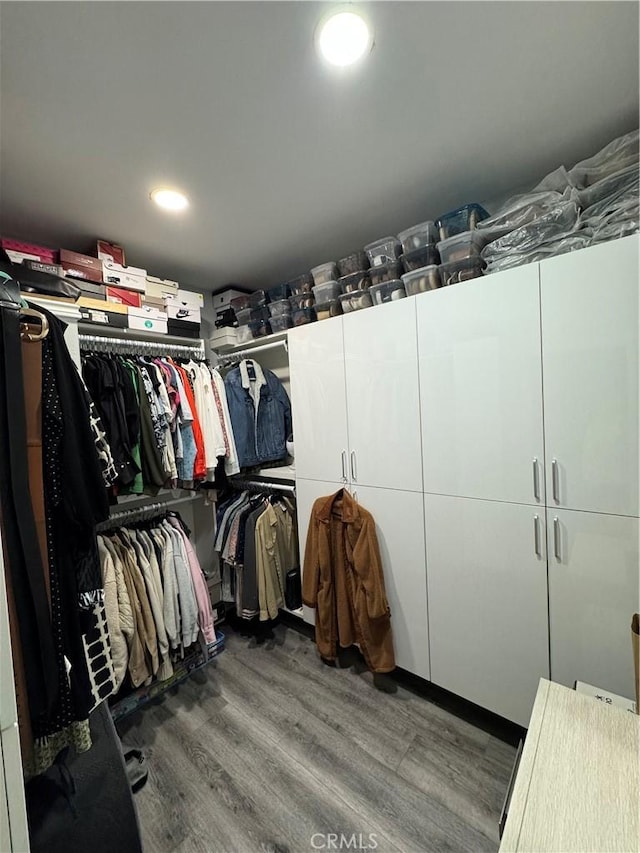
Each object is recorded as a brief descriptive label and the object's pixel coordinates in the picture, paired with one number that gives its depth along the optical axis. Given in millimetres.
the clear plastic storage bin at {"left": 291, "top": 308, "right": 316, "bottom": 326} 2248
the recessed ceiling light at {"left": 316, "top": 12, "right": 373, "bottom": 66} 886
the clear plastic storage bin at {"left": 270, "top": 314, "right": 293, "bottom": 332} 2357
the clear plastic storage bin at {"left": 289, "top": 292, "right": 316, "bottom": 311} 2244
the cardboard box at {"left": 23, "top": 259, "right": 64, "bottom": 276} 1590
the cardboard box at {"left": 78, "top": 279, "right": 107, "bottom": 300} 1785
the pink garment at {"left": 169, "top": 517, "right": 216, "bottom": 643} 1979
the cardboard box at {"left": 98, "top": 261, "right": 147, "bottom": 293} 1894
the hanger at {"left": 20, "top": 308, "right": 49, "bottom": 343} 1009
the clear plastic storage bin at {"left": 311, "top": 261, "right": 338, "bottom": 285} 2090
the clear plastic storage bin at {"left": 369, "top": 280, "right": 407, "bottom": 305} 1821
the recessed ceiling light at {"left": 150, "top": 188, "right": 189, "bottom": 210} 1544
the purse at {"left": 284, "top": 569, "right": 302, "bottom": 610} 2344
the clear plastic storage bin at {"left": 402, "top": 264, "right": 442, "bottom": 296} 1690
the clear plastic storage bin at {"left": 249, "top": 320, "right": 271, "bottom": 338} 2508
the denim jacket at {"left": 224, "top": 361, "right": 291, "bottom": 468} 2375
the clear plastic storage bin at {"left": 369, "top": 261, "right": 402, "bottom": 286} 1828
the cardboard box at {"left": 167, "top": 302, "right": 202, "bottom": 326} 2176
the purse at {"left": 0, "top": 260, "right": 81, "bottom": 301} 1236
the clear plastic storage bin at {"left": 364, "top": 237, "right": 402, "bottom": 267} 1822
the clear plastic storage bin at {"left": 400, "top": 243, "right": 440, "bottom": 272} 1692
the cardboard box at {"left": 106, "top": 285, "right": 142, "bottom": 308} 1901
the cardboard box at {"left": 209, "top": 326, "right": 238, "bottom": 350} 2613
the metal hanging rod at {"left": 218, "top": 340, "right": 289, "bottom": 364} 2352
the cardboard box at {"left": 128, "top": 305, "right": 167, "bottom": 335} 1974
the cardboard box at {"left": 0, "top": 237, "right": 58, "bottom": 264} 1548
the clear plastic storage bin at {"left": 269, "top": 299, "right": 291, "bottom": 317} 2338
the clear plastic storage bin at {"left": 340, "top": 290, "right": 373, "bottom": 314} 1967
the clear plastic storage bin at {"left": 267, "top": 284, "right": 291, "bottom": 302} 2359
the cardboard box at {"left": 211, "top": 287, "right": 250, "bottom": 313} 2771
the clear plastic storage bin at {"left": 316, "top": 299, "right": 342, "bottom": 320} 2098
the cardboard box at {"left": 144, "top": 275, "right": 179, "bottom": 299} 2070
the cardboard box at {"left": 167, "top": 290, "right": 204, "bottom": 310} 2190
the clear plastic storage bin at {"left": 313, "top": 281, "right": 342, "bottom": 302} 2088
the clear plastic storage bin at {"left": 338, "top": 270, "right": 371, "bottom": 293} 1966
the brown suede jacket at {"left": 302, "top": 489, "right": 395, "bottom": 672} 1851
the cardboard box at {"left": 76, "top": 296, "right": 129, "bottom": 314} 1773
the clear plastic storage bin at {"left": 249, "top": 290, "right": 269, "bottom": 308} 2471
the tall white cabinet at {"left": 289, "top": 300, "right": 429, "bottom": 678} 1764
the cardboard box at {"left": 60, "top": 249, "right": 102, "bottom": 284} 1719
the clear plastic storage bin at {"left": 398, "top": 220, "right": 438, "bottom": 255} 1688
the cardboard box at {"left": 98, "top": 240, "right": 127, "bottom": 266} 1873
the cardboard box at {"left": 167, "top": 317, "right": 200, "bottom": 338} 2180
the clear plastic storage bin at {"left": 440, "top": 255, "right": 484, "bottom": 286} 1575
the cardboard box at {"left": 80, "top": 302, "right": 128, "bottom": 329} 1780
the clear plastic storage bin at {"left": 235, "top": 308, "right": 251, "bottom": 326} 2562
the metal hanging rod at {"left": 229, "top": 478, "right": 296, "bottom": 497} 2431
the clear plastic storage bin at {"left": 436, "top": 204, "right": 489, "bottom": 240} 1579
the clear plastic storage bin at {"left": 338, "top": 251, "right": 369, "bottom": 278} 1975
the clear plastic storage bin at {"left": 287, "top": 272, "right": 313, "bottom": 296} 2236
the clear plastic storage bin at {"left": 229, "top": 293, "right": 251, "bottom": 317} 2578
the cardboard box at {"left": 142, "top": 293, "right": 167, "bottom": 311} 2059
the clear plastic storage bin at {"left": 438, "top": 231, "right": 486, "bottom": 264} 1553
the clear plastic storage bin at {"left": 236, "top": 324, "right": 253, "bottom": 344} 2574
